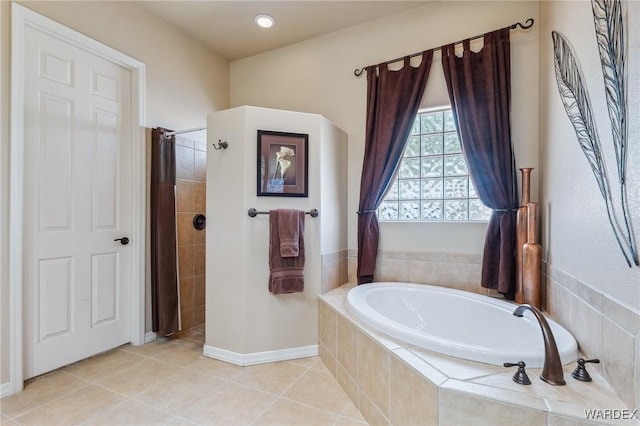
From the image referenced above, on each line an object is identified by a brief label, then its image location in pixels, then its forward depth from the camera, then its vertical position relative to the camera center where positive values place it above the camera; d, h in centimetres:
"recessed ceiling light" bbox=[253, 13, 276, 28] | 254 +165
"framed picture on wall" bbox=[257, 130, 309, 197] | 214 +35
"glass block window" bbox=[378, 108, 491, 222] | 234 +26
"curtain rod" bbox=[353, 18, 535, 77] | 208 +129
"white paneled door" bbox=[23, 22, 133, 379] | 184 +5
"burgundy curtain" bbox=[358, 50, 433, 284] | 235 +64
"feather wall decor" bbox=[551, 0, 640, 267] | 101 +39
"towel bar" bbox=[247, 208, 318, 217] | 208 +0
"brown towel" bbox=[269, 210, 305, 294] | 210 -36
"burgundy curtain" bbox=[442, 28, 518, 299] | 203 +47
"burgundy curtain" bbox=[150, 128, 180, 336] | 240 -20
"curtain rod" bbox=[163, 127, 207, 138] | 238 +62
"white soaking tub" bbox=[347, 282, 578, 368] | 120 -60
